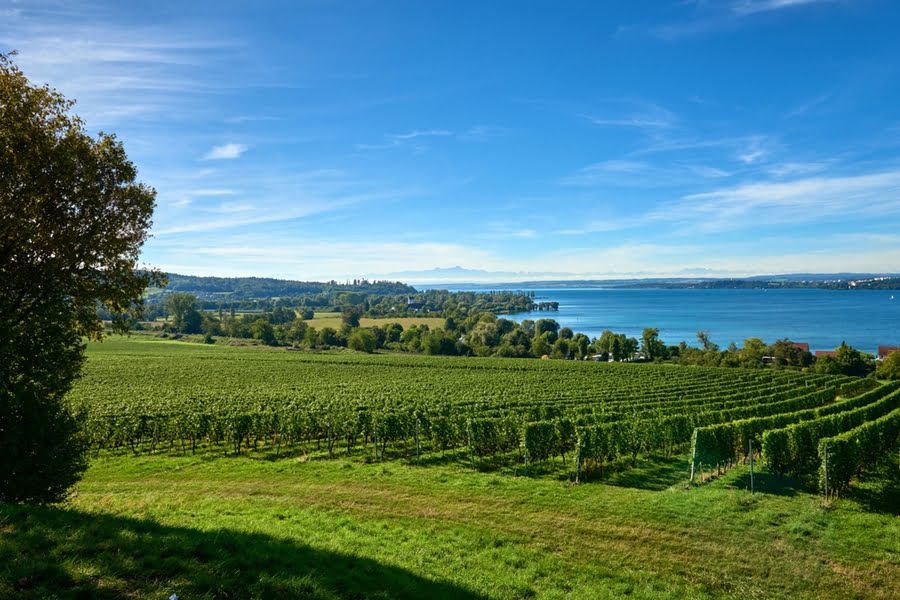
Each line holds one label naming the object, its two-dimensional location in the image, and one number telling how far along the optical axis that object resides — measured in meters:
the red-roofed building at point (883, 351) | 92.75
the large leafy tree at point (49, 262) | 10.81
